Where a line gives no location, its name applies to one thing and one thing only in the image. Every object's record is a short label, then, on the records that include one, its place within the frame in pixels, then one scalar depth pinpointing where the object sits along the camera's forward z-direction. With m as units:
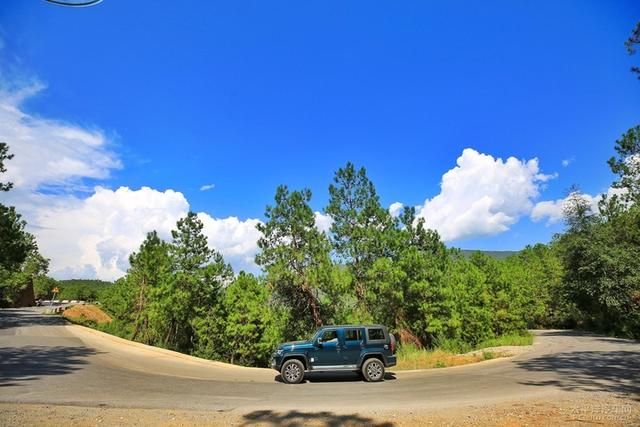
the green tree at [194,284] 30.78
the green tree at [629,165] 32.91
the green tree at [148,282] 33.86
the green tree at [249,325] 28.20
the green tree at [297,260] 25.36
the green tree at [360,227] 27.30
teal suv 13.33
